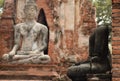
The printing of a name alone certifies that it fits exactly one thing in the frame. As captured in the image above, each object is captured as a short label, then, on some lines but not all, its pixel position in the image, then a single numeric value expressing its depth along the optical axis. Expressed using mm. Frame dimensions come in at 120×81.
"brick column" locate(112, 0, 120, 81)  4547
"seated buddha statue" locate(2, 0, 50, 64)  9070
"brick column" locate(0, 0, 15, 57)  14594
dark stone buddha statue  5062
